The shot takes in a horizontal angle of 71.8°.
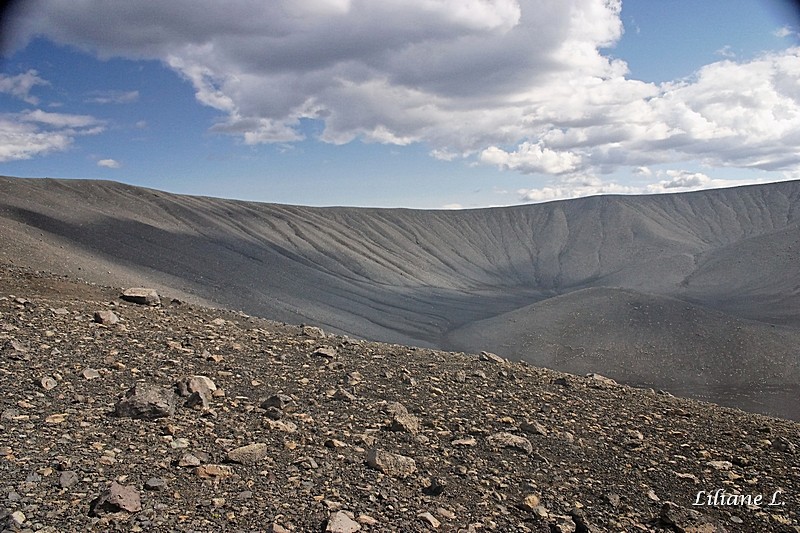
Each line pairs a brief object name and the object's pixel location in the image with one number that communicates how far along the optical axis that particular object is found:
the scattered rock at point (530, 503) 4.53
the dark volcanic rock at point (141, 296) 9.24
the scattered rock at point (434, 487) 4.56
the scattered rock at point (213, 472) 4.20
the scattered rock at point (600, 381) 9.12
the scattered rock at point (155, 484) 3.92
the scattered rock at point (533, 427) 6.16
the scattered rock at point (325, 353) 8.05
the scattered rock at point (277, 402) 5.82
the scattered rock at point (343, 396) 6.38
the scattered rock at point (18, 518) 3.27
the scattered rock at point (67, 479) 3.76
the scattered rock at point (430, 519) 4.04
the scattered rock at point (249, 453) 4.54
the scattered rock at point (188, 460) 4.29
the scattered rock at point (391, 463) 4.77
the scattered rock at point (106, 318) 7.49
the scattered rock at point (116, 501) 3.53
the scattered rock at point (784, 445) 6.34
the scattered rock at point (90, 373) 5.74
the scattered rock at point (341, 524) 3.72
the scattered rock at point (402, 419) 5.74
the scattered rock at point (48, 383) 5.31
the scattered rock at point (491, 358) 9.68
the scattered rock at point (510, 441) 5.68
